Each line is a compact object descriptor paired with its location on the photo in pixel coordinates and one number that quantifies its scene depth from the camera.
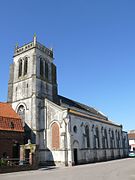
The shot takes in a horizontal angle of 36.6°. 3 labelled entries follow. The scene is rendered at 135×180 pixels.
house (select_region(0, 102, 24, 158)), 29.28
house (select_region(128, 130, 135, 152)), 84.81
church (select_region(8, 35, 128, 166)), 33.53
